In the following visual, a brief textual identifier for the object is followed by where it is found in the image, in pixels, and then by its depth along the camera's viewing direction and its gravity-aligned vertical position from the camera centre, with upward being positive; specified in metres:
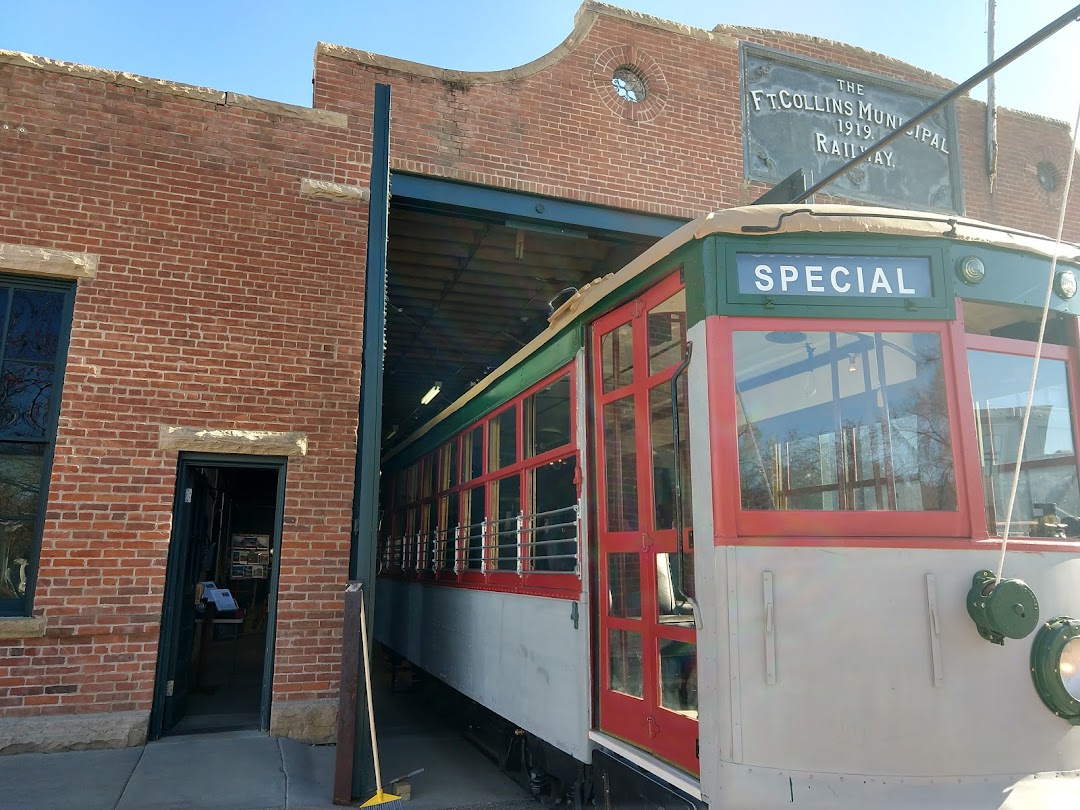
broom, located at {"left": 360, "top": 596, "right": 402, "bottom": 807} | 5.11 -1.13
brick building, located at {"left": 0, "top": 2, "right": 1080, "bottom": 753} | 5.86 +1.87
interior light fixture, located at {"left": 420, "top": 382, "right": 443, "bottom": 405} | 11.66 +2.57
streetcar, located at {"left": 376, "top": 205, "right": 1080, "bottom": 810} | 2.96 +0.19
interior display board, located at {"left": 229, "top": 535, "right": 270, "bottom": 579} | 17.41 +0.31
